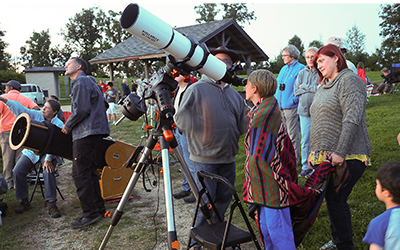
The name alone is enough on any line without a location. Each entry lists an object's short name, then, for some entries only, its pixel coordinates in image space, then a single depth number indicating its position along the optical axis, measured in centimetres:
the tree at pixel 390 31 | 3558
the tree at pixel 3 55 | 4699
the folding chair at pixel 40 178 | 476
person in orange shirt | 562
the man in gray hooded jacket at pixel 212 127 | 278
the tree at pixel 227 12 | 5203
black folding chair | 194
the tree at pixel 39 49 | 5603
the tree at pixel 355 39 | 4484
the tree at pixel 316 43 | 4744
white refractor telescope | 195
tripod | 231
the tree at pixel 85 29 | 5919
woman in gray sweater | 235
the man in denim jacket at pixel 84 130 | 377
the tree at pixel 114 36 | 5091
